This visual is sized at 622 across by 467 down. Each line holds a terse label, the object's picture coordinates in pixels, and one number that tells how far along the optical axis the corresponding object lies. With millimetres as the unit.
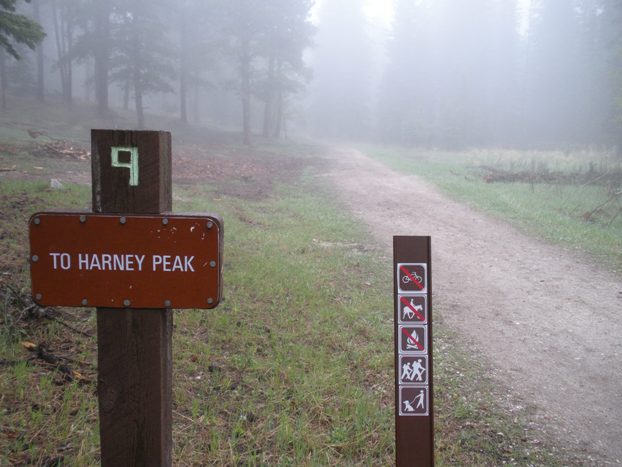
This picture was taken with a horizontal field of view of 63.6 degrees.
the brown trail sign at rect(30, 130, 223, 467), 1680
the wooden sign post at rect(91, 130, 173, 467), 1679
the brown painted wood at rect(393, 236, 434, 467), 2078
